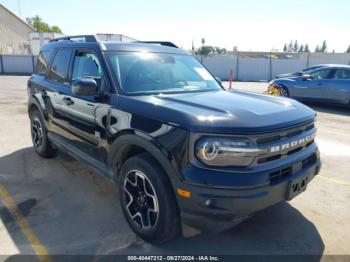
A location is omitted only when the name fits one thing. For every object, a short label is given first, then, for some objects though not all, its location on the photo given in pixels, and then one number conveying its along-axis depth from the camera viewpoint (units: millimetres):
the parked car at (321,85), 10279
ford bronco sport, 2354
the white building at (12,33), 40531
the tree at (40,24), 77062
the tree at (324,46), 141025
